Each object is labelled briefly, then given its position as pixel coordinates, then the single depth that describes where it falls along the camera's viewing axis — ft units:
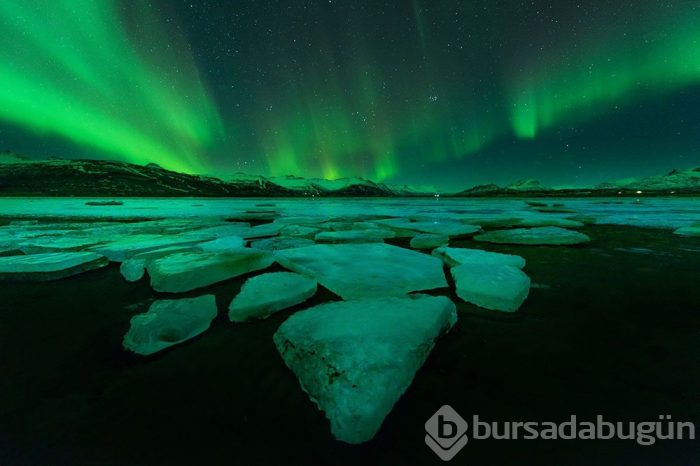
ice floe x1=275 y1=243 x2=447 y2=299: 9.81
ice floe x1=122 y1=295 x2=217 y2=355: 7.06
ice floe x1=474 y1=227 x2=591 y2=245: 19.12
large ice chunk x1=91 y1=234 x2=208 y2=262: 14.88
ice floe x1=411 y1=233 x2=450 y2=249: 18.80
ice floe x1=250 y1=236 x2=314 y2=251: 17.00
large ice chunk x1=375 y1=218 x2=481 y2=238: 23.75
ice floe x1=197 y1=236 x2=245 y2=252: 15.35
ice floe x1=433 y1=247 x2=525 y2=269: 12.98
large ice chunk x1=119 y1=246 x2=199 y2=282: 12.32
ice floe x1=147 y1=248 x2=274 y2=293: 10.64
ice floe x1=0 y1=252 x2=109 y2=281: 11.53
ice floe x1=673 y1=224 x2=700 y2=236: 21.86
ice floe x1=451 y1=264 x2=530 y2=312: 9.05
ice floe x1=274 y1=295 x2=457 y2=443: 4.67
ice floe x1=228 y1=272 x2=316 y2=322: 8.51
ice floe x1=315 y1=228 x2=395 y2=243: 19.79
